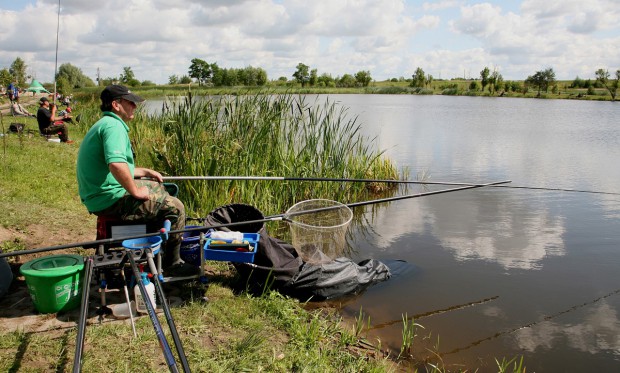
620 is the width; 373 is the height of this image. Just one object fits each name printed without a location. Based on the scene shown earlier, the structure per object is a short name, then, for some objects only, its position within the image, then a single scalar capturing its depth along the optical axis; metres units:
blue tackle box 3.40
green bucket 2.89
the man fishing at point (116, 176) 2.99
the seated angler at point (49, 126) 10.34
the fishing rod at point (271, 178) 4.39
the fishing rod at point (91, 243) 2.35
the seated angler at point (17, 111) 13.96
